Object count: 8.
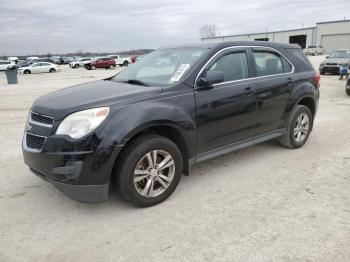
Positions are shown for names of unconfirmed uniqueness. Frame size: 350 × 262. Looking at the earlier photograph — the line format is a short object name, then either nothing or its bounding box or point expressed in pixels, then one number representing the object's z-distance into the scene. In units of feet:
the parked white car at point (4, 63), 136.94
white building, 198.08
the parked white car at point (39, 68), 114.42
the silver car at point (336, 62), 60.44
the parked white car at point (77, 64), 145.54
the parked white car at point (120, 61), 135.58
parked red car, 126.93
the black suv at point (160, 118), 10.29
